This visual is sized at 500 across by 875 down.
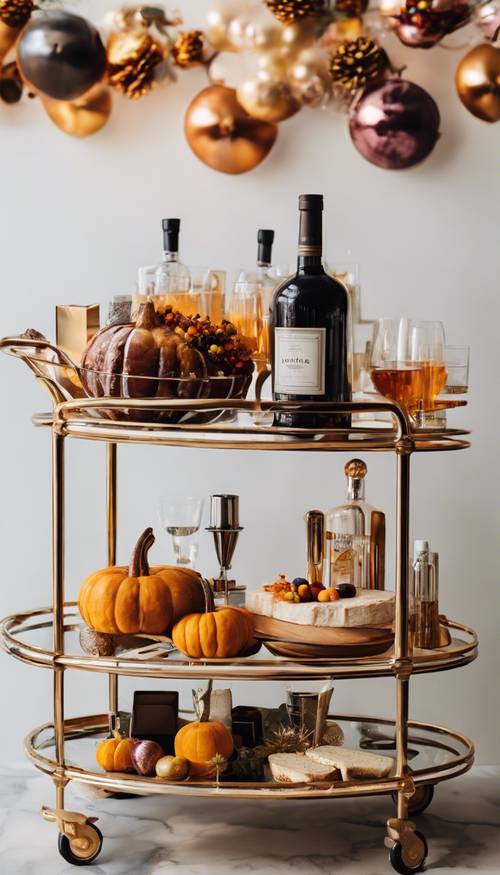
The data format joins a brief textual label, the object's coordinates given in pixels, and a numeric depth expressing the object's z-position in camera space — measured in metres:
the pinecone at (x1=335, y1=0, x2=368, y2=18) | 2.87
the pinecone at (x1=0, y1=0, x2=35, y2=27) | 2.87
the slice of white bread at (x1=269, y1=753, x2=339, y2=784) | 2.51
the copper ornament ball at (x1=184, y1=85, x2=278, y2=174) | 2.88
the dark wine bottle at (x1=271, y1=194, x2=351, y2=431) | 2.46
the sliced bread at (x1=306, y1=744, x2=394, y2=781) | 2.54
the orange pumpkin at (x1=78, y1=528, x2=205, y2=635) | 2.57
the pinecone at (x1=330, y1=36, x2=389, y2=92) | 2.86
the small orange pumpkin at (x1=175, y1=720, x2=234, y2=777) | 2.56
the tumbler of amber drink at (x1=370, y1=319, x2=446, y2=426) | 2.53
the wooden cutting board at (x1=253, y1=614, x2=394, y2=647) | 2.54
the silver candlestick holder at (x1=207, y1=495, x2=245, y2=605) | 2.70
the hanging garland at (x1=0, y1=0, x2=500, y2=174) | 2.85
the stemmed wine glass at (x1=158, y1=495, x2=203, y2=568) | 2.70
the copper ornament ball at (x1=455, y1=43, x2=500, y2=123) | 2.86
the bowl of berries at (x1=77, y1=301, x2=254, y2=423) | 2.51
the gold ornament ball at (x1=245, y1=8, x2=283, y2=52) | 2.86
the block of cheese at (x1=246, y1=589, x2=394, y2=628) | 2.55
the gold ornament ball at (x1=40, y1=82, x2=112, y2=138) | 2.90
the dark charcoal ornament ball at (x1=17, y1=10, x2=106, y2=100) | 2.82
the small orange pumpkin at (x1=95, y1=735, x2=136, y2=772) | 2.59
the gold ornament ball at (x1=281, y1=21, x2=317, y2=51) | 2.86
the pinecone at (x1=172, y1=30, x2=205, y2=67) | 2.88
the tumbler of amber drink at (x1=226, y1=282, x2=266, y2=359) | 2.64
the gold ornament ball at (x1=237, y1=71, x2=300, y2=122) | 2.86
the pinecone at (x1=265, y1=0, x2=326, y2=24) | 2.85
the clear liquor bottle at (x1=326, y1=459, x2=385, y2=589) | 2.70
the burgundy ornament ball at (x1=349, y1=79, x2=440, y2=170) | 2.86
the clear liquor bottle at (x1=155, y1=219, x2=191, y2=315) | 2.65
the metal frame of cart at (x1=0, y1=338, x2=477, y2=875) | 2.45
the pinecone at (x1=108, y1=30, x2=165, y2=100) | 2.87
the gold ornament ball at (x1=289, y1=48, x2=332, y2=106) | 2.86
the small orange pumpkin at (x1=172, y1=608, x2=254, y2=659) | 2.52
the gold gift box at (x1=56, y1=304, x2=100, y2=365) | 2.67
